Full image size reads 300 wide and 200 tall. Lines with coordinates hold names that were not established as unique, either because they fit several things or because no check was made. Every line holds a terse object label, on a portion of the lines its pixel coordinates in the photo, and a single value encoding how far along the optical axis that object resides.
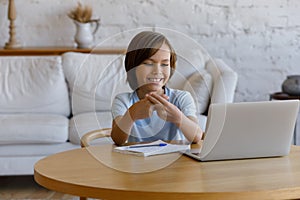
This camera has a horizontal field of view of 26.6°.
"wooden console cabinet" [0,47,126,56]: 4.48
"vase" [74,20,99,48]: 4.50
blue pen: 2.05
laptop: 1.85
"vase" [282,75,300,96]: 4.13
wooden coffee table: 1.56
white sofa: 3.32
